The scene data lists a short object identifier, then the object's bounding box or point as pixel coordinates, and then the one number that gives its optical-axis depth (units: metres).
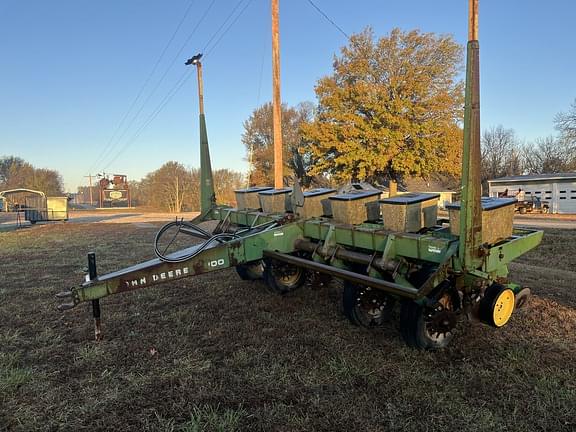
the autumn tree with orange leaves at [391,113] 25.55
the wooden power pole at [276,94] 11.77
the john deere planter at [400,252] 3.47
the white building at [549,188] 27.25
